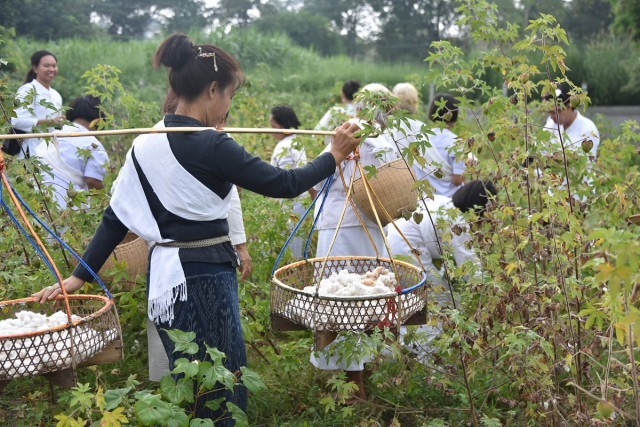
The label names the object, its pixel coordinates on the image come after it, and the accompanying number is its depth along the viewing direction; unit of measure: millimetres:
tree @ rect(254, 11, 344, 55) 40531
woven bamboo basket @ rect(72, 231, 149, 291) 3734
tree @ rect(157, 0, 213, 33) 44800
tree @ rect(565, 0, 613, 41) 36938
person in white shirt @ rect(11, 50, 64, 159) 6113
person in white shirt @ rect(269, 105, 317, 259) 5128
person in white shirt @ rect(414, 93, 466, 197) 5363
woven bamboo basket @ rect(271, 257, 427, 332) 2922
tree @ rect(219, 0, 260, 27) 47281
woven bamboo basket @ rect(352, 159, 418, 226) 3730
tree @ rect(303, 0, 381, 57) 43125
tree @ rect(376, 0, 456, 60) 39781
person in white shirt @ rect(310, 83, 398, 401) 3938
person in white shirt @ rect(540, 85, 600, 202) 3397
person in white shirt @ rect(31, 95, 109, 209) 5059
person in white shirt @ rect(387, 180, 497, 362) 3945
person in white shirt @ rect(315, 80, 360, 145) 5242
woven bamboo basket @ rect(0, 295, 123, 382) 2621
